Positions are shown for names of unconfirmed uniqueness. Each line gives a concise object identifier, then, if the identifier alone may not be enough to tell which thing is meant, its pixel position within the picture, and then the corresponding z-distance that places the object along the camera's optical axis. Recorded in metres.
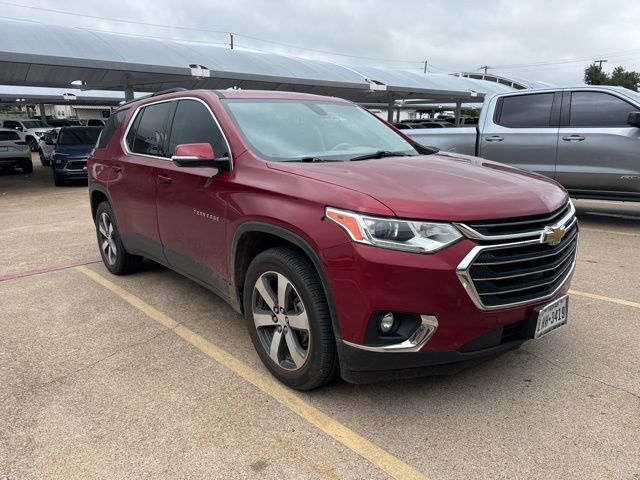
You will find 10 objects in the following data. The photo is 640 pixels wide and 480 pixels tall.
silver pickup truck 7.01
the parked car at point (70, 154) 14.07
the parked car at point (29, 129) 27.38
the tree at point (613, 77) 66.88
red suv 2.44
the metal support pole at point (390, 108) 27.32
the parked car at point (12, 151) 16.19
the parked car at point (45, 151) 20.08
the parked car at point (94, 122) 30.50
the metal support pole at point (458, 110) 32.47
